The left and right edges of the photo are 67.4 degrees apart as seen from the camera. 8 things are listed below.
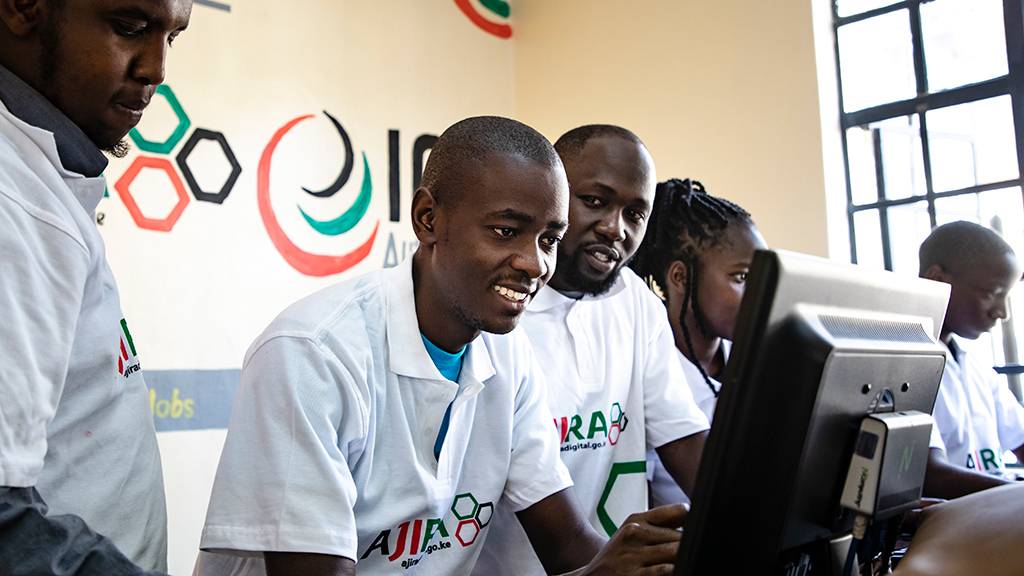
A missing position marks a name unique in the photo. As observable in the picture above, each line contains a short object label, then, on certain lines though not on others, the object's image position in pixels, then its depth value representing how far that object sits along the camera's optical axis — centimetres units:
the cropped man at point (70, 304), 63
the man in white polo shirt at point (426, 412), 92
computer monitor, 60
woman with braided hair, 187
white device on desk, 71
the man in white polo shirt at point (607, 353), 150
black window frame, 309
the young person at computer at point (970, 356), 212
